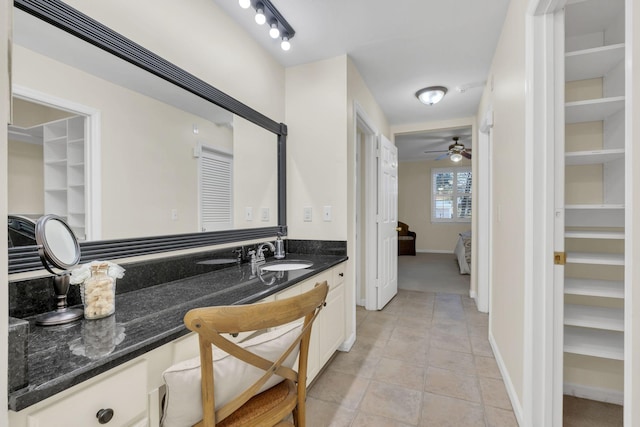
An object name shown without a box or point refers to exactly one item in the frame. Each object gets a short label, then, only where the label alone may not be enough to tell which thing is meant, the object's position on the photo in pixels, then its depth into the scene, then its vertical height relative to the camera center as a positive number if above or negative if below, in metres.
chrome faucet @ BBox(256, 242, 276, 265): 2.16 -0.30
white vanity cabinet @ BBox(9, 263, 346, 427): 0.64 -0.46
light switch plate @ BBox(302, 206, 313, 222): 2.56 -0.02
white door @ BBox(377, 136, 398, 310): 3.49 -0.12
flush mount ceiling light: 3.15 +1.26
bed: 5.21 -0.76
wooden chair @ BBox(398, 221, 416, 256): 7.63 -0.77
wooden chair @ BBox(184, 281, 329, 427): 0.77 -0.44
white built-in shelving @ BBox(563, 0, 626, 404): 1.48 +0.20
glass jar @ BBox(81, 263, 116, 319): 1.00 -0.28
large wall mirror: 1.05 +0.32
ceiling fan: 5.56 +1.18
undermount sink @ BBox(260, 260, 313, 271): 2.01 -0.38
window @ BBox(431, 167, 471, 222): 7.86 +0.47
